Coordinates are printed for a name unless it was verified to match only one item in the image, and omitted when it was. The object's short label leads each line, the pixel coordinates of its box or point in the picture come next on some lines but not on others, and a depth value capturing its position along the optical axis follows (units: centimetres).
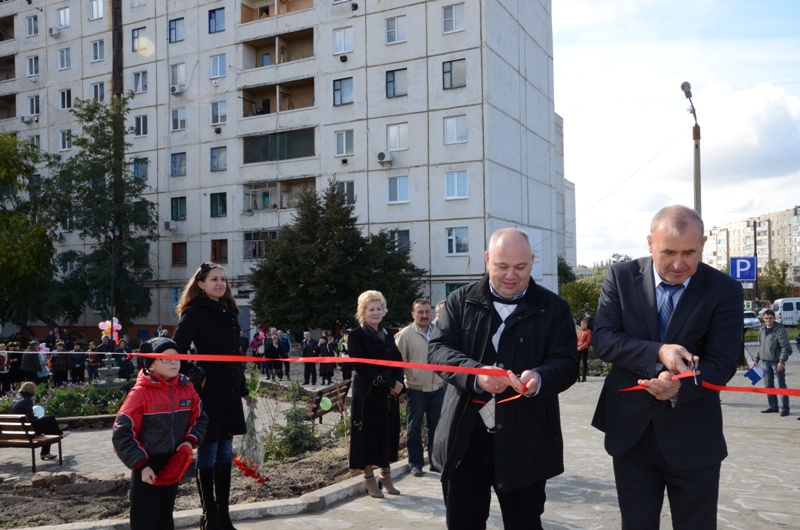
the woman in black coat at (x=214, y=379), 552
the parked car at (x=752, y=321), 4728
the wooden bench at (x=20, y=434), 1034
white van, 5953
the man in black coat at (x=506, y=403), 387
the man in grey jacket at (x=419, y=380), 834
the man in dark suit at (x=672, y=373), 360
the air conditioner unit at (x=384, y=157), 3547
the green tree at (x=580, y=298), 4106
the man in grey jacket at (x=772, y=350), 1308
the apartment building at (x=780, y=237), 17125
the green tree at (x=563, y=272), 6469
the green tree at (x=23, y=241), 3516
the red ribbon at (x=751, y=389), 346
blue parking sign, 2280
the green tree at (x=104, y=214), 3900
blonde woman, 694
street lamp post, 1688
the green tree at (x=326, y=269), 3316
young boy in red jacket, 468
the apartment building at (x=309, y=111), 3444
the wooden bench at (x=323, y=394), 1215
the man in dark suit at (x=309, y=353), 2210
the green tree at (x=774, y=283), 8694
